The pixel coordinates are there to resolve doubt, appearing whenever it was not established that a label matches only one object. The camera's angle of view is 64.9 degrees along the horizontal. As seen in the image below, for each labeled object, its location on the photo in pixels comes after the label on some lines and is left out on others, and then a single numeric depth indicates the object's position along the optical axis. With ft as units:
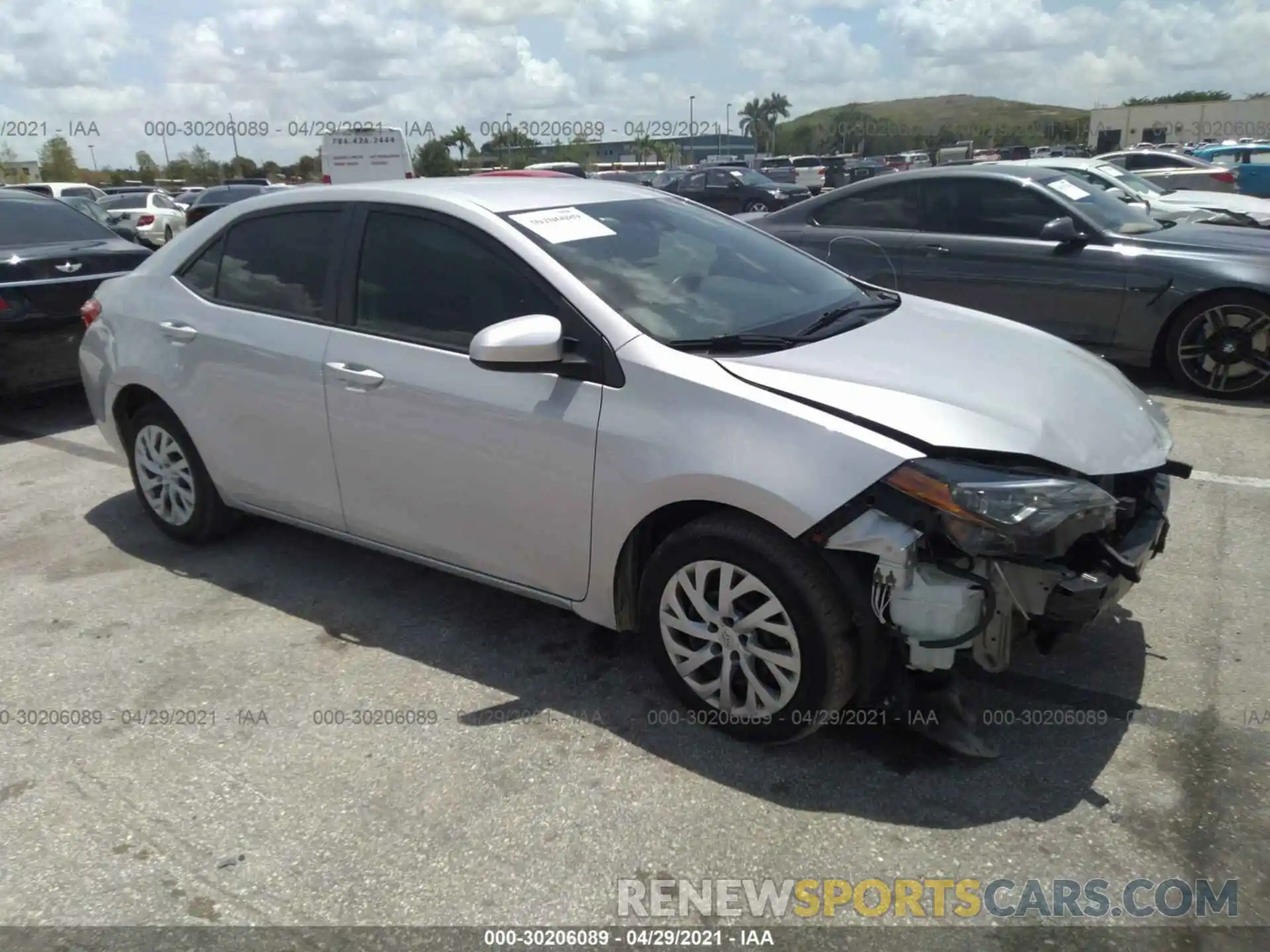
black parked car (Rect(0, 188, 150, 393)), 21.26
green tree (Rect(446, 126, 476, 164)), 171.01
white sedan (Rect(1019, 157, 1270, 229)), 34.32
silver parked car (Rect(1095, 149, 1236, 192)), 58.18
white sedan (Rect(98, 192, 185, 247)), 73.00
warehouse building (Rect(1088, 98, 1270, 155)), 183.11
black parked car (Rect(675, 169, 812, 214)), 78.48
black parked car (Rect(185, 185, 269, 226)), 59.77
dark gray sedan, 21.18
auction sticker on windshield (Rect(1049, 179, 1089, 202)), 23.72
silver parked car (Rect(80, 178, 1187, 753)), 8.77
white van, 75.97
